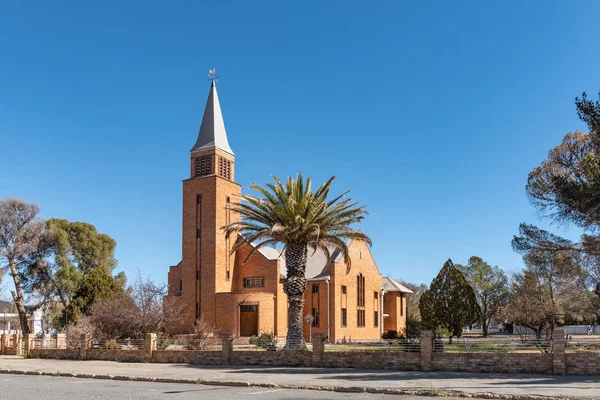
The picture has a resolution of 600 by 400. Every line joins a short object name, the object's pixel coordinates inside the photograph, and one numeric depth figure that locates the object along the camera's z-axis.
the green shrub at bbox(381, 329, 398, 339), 53.72
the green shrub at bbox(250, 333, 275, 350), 36.89
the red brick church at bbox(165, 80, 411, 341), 47.88
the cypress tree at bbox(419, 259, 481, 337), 36.59
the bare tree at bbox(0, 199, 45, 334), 49.16
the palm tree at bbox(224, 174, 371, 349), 31.34
